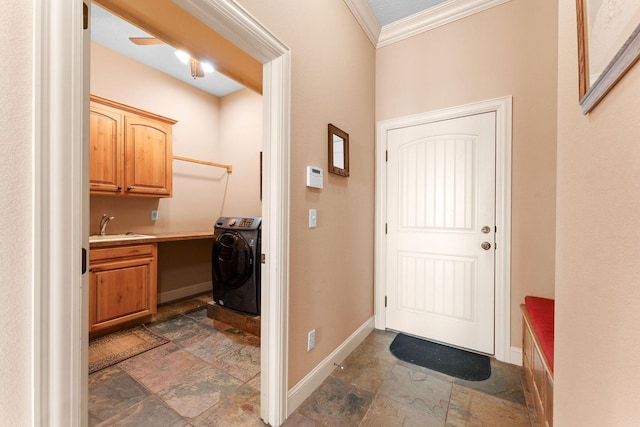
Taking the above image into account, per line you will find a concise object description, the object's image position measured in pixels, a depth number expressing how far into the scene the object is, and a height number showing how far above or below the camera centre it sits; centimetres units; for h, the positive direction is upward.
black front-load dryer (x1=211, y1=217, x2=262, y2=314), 248 -53
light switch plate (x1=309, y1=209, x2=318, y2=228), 166 -4
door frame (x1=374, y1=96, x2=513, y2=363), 203 -5
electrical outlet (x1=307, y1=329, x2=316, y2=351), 166 -83
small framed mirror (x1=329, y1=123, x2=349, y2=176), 185 +46
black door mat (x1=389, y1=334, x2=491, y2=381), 189 -117
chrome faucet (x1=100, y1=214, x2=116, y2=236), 277 -14
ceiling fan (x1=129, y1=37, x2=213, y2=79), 236 +147
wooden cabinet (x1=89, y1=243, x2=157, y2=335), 229 -72
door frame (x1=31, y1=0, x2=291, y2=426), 64 -2
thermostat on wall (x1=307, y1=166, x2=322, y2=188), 162 +22
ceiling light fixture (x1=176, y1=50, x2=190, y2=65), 245 +147
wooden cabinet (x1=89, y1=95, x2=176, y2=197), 255 +64
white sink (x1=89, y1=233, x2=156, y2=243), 242 -28
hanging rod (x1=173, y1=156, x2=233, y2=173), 351 +70
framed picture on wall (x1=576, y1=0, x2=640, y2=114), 47 +37
